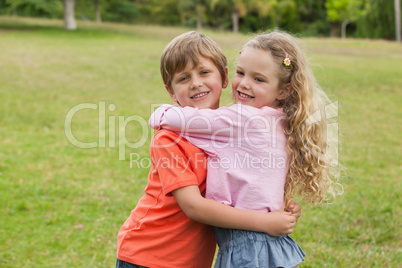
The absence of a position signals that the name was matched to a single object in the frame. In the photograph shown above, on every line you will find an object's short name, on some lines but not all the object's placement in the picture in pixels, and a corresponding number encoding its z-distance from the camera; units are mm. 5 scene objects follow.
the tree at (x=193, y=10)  42062
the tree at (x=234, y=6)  41406
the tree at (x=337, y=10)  41250
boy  1890
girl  1916
